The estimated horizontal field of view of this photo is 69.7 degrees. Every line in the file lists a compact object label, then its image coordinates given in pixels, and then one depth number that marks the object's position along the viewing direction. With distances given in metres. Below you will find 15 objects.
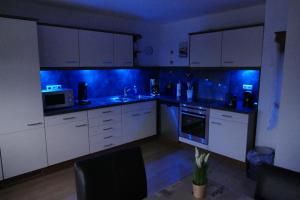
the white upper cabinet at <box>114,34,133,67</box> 3.84
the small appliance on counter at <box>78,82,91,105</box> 3.54
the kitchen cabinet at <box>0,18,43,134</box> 2.50
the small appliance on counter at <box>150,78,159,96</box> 4.61
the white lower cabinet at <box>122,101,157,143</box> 3.82
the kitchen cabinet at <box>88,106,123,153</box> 3.40
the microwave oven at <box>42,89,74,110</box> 3.00
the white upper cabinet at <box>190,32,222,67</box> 3.47
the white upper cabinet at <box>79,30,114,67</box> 3.40
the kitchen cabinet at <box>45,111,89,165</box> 2.97
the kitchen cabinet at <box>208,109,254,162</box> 3.05
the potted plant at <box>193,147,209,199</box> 1.29
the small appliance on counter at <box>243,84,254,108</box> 3.26
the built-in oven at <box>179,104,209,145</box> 3.55
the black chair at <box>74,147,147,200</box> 1.32
